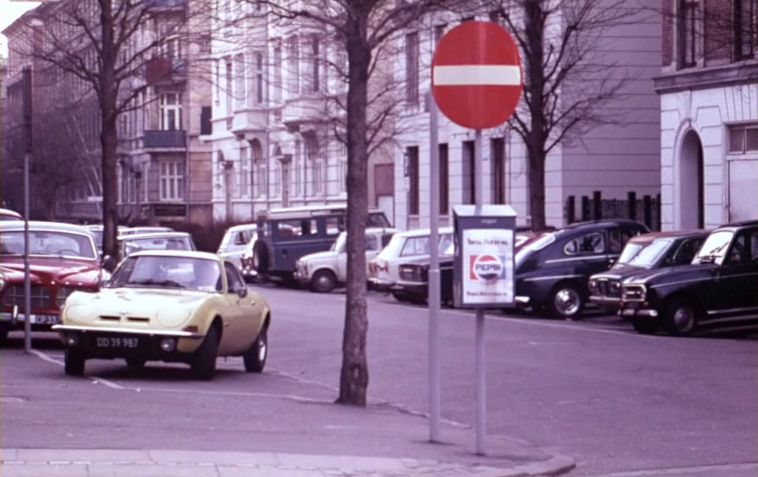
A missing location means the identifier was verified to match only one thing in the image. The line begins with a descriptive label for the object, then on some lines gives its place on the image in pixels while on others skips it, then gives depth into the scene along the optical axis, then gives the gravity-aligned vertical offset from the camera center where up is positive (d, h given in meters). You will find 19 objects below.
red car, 23.33 -0.85
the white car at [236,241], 54.71 -1.07
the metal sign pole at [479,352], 12.50 -1.07
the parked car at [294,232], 49.69 -0.71
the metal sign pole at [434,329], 13.59 -0.99
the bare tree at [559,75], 40.75 +3.45
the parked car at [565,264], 34.28 -1.18
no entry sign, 12.71 +1.00
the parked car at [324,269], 47.16 -1.71
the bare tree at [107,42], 28.31 +2.92
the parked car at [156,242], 35.44 -0.71
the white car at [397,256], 40.25 -1.16
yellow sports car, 18.30 -1.18
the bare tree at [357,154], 16.39 +0.53
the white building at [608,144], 48.12 +1.82
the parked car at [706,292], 28.64 -1.45
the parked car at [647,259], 30.36 -0.96
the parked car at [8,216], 33.31 -0.13
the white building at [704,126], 40.06 +1.98
